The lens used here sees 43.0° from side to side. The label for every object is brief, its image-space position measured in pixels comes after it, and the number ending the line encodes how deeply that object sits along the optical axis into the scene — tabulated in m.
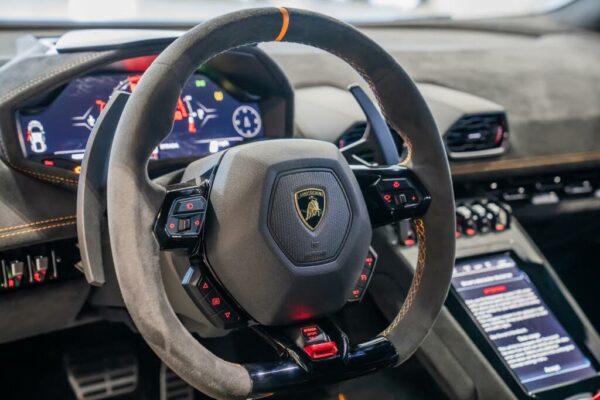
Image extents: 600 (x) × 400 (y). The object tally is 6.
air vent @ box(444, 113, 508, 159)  1.90
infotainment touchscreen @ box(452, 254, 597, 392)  1.81
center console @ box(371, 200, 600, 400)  1.78
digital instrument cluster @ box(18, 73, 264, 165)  1.39
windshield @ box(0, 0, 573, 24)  1.99
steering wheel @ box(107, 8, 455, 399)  0.96
